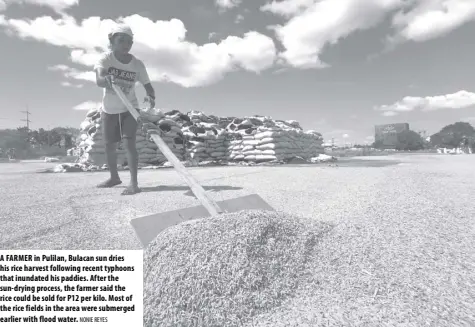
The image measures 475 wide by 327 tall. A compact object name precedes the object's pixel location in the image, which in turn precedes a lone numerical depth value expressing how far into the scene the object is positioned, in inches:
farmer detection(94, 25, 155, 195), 91.3
